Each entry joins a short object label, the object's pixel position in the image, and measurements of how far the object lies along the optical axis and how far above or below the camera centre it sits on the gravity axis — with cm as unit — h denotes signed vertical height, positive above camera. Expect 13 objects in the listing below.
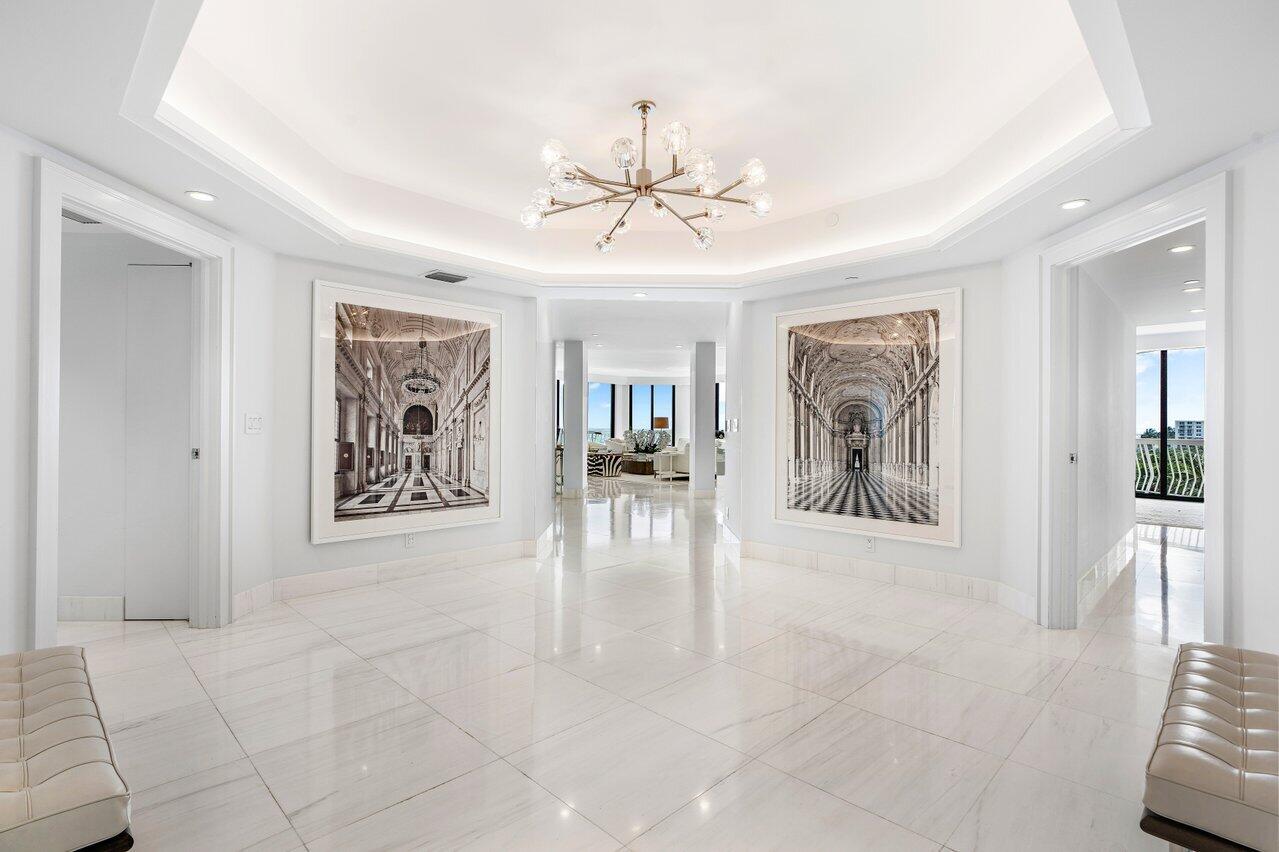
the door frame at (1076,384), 270 +27
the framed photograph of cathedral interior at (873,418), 469 +11
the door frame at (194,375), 265 +27
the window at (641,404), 2012 +85
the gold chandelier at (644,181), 299 +130
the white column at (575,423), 1041 +11
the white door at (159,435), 399 -5
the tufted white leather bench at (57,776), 133 -83
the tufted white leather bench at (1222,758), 138 -81
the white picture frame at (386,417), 455 -2
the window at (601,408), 1988 +70
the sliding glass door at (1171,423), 966 +15
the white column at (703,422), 1041 +13
